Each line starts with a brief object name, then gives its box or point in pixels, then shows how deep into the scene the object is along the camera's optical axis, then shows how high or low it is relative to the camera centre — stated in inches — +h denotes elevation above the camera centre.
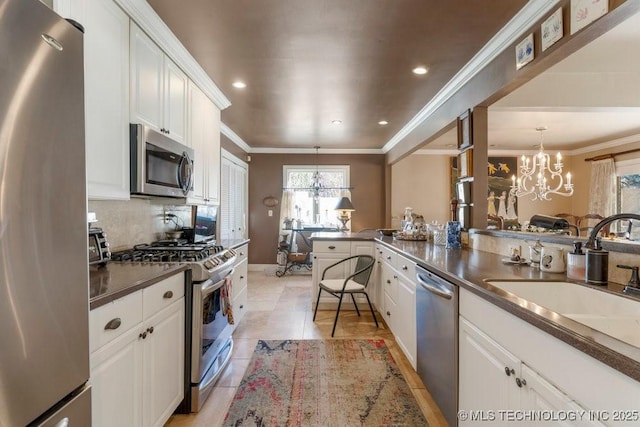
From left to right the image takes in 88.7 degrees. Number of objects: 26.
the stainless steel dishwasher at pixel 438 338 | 64.3 -27.5
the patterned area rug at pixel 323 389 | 74.8 -46.5
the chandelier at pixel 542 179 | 180.2 +26.3
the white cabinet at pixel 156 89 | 78.8 +33.9
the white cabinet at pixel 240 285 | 117.6 -27.5
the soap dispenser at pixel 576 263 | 59.2 -9.1
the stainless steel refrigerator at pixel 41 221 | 28.9 -0.9
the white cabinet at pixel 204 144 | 114.9 +26.2
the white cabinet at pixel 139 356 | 47.1 -24.7
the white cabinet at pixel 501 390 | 36.2 -23.6
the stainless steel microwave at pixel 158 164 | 77.1 +12.9
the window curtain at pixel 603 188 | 234.8 +19.9
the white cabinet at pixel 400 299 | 92.5 -28.1
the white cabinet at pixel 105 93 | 61.5 +24.5
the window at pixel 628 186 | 219.5 +19.6
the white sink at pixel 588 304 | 43.8 -14.1
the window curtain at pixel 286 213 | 262.7 +0.2
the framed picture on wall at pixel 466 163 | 109.6 +17.7
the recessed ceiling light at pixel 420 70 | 112.0 +49.9
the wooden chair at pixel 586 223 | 233.8 -6.5
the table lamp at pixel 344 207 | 213.3 +4.2
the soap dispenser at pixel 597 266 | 53.7 -8.6
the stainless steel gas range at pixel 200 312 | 76.3 -24.5
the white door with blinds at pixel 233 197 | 204.7 +10.8
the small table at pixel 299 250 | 241.2 -29.0
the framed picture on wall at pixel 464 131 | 111.3 +29.2
